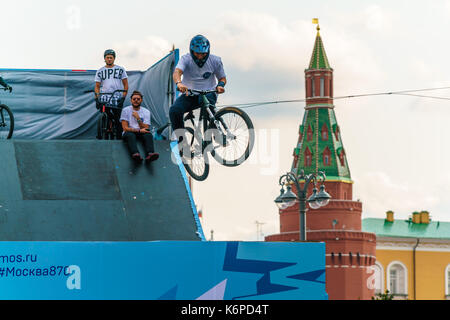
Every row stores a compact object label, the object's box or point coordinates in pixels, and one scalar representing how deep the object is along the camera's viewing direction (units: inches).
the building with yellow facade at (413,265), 4503.0
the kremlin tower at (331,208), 4180.6
